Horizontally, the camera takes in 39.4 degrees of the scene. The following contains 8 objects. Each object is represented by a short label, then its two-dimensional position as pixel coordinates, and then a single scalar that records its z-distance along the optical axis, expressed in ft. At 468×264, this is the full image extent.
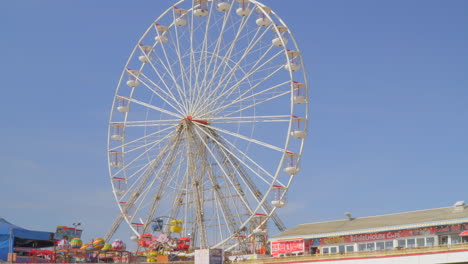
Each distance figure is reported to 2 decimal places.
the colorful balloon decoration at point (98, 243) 208.03
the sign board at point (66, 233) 221.56
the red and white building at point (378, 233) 136.46
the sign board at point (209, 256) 172.65
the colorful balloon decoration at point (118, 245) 199.72
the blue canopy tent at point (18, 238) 216.13
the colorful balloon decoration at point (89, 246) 204.49
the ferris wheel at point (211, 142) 178.70
